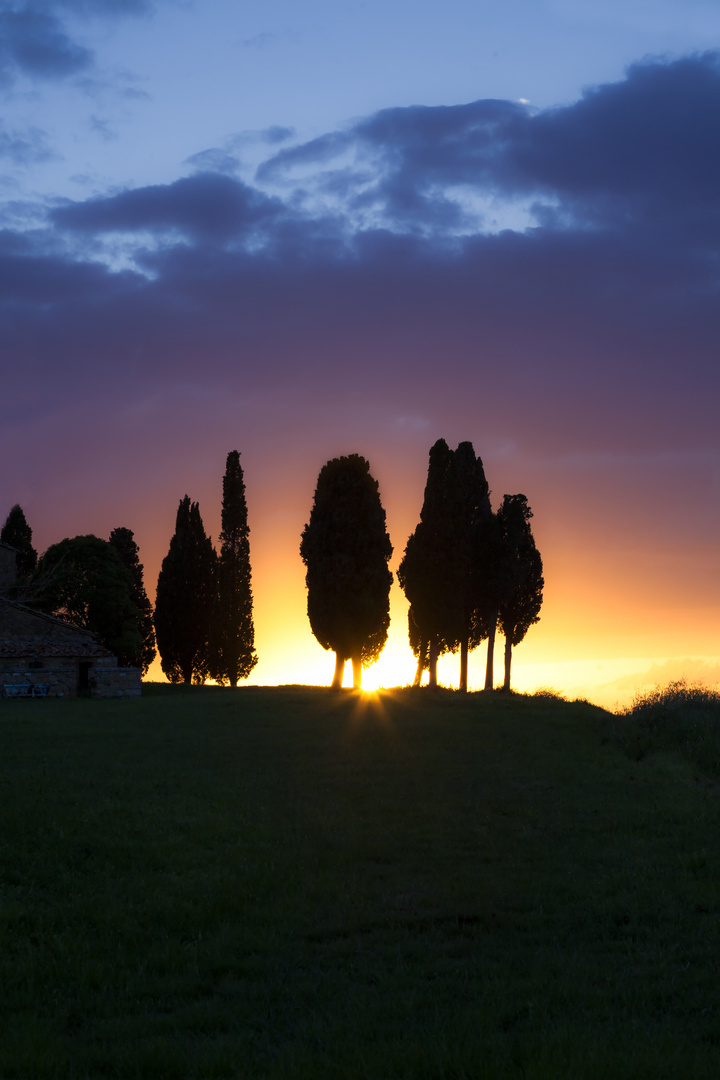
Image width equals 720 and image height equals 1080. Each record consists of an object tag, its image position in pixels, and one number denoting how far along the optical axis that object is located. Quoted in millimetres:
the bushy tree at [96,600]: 66875
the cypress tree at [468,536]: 52906
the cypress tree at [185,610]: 72438
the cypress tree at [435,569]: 52500
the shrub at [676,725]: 24438
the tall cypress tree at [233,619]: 70625
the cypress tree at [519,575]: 55125
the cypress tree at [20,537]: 79812
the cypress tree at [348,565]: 50750
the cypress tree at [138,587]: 75875
